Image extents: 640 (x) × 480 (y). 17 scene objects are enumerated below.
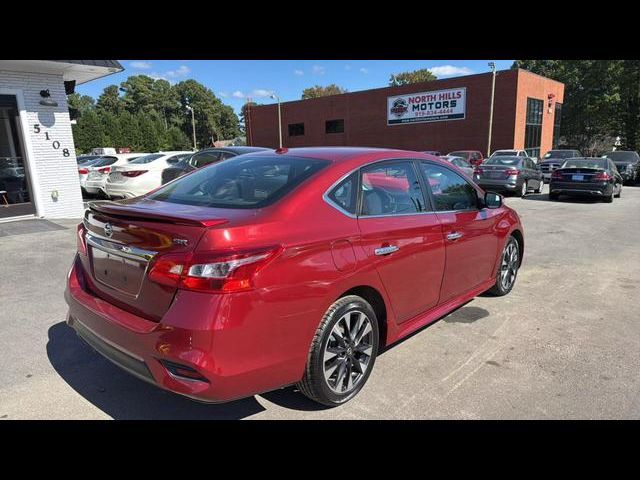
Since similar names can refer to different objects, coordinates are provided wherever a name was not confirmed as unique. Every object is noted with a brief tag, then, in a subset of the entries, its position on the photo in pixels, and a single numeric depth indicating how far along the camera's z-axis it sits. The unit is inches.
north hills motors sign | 1261.1
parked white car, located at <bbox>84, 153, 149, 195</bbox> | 540.7
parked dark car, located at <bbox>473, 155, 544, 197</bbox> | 624.4
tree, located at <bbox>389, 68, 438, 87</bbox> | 3021.7
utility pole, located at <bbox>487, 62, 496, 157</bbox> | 1108.6
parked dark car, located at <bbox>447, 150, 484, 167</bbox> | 952.0
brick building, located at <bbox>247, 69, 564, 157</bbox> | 1195.9
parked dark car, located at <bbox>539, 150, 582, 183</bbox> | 930.4
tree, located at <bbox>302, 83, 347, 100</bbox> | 3380.9
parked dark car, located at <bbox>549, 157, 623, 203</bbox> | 558.6
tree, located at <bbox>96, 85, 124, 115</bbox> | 3718.0
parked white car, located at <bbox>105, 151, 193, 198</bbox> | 467.8
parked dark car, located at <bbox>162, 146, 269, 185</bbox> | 382.0
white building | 359.9
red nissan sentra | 91.6
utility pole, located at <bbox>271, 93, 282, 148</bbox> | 1721.2
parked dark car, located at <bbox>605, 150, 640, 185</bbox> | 895.1
